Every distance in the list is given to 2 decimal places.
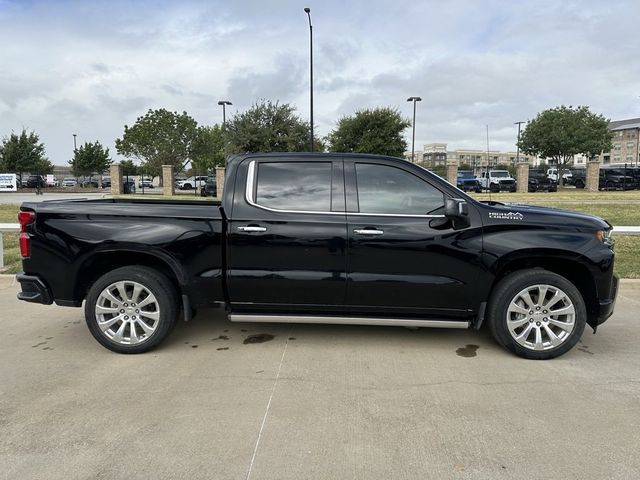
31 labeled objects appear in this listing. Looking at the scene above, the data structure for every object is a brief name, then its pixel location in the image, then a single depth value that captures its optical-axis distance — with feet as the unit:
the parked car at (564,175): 143.43
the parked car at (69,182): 187.42
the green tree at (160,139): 176.76
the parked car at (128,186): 119.37
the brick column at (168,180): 112.98
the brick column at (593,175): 119.03
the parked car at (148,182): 175.73
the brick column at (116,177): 111.14
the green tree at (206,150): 183.11
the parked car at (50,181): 151.55
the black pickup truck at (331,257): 14.37
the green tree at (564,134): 149.69
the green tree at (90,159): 171.22
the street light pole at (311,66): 83.28
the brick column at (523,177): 116.06
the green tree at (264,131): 95.71
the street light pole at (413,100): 132.26
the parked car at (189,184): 154.20
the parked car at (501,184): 121.08
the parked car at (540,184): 118.42
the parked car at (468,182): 127.08
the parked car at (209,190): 104.22
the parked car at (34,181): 132.38
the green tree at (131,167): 226.79
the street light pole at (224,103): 127.34
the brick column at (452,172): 124.16
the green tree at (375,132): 116.78
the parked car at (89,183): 172.81
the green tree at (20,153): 143.84
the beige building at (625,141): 334.44
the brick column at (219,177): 104.38
